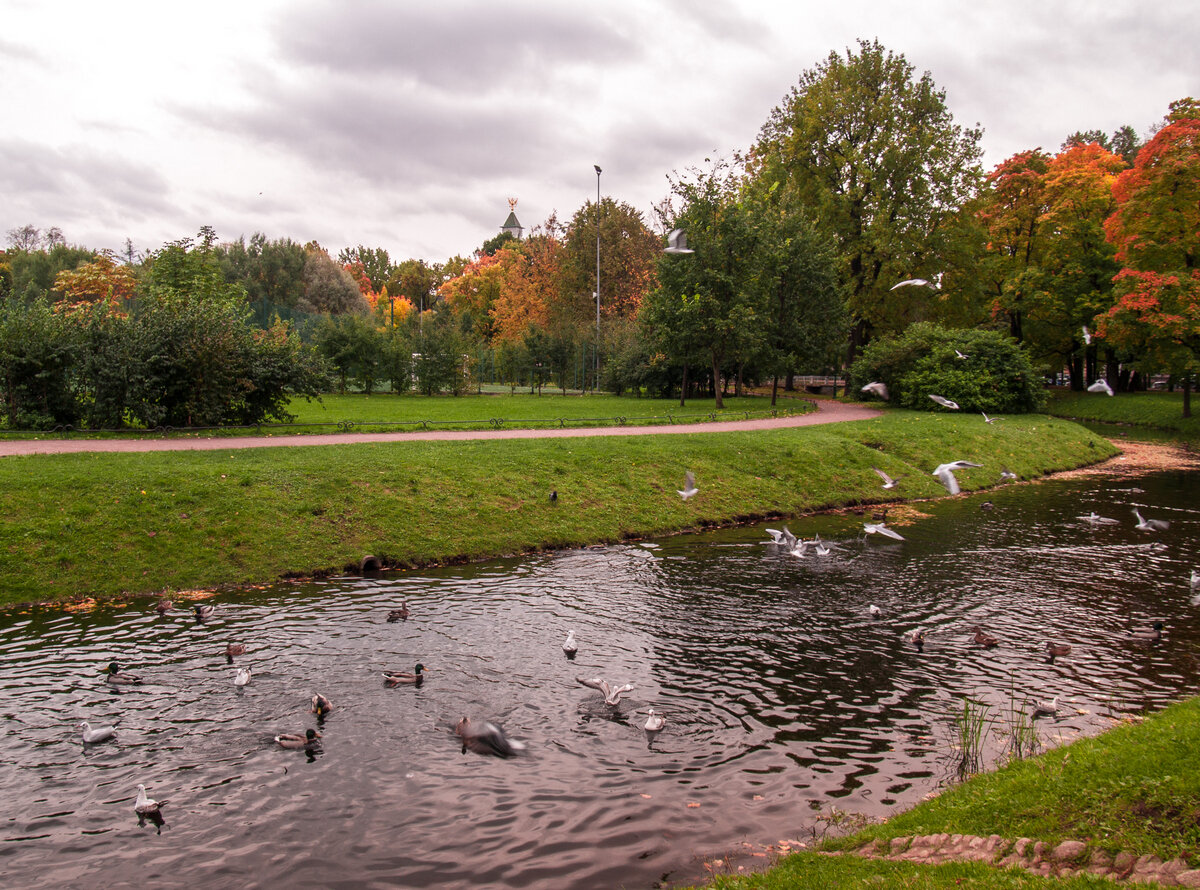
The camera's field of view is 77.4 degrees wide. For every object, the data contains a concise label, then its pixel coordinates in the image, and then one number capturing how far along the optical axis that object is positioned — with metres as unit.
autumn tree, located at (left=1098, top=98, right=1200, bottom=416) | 33.91
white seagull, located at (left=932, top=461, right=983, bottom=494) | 15.60
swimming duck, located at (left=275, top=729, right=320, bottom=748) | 7.36
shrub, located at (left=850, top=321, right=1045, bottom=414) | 34.59
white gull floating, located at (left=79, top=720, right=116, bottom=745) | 7.35
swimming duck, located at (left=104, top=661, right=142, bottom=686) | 8.64
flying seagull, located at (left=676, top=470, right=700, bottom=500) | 16.95
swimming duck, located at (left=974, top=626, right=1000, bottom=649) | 10.01
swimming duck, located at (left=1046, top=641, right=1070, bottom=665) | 9.60
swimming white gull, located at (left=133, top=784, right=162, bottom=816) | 6.20
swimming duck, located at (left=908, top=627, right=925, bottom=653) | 10.04
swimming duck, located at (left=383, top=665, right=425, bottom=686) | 8.70
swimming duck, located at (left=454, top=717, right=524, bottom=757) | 7.39
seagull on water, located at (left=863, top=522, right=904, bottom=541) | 14.80
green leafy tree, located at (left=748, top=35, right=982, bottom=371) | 42.69
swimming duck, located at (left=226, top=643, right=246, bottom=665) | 9.38
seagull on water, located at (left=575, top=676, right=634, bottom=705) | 8.27
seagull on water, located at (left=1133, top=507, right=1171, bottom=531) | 16.62
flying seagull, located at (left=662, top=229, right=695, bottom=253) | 22.47
